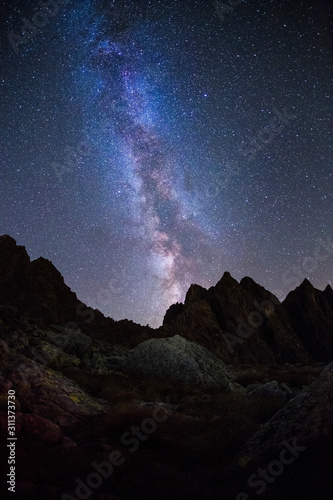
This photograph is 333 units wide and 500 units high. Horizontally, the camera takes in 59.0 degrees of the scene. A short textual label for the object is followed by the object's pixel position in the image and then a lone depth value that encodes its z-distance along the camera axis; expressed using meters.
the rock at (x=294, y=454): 3.41
